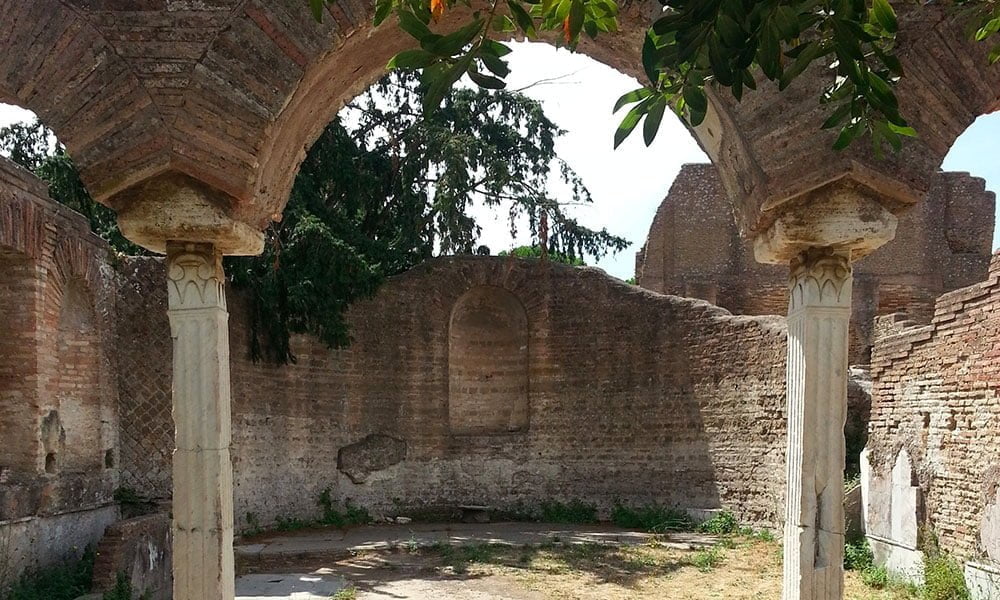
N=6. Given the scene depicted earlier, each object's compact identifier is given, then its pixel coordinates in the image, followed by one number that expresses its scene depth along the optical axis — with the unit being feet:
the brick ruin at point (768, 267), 58.80
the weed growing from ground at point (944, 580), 22.63
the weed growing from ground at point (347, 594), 25.96
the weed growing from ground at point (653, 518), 39.34
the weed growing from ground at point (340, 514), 40.98
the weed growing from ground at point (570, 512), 42.52
